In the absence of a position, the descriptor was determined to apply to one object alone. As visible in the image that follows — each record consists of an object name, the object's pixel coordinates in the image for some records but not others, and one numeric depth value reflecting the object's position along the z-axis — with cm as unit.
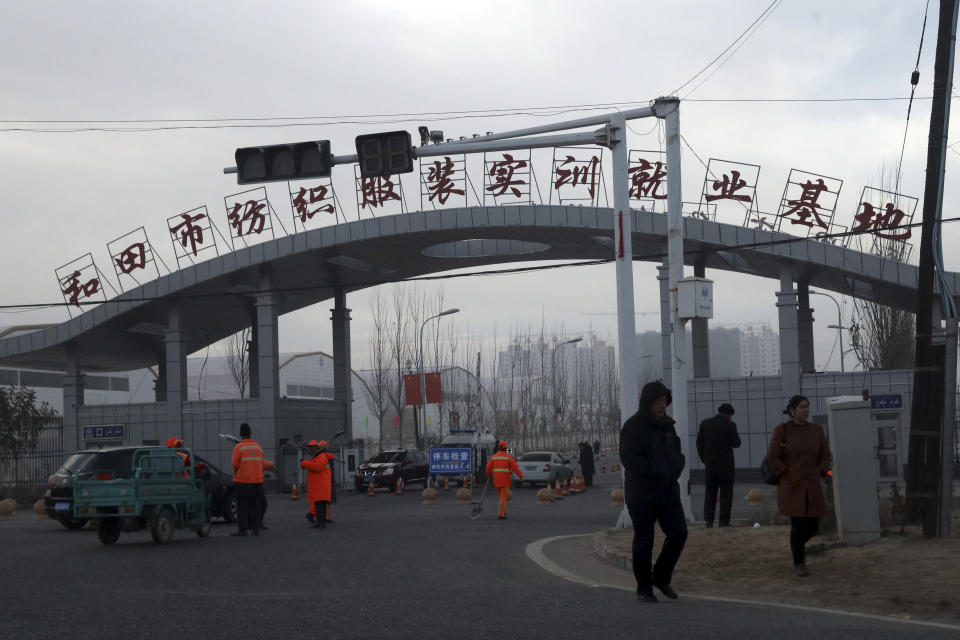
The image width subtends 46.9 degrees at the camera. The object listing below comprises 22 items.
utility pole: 1262
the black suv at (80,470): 2042
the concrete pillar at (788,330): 3378
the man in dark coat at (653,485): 934
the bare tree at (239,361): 6361
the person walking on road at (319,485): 1952
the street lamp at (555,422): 6589
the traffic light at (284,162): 1636
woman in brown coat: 1054
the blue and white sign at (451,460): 3438
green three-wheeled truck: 1628
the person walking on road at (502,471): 2144
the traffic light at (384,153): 1656
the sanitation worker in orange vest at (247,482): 1795
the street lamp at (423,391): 4201
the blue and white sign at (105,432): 4000
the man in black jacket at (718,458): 1583
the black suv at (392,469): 3697
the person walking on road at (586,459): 3794
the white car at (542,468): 3928
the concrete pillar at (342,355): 4212
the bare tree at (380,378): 6002
